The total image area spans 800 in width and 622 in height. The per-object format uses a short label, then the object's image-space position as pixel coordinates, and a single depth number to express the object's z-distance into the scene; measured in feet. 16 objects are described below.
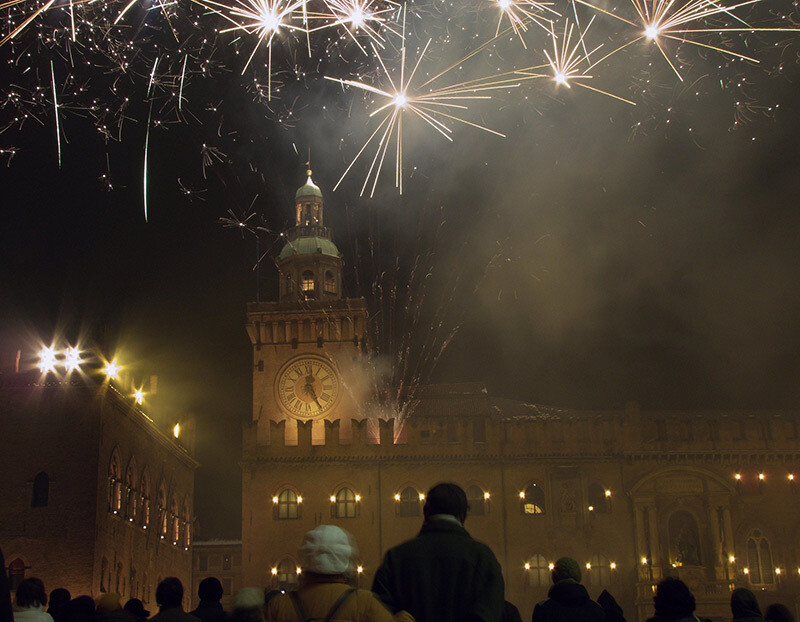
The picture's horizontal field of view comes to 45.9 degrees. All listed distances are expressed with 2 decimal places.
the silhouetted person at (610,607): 29.97
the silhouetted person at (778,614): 27.63
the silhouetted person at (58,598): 34.43
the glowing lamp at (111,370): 115.96
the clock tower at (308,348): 160.04
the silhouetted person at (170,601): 25.36
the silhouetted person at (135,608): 36.45
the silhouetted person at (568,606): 25.22
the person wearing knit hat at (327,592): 15.07
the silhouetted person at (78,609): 28.71
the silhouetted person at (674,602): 23.82
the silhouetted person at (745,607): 24.70
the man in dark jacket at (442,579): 17.31
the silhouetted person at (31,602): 22.49
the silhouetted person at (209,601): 28.50
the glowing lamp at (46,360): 114.83
